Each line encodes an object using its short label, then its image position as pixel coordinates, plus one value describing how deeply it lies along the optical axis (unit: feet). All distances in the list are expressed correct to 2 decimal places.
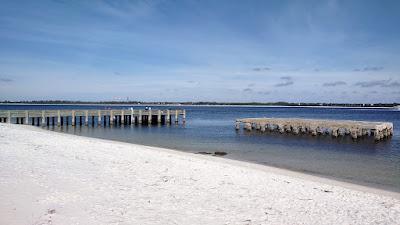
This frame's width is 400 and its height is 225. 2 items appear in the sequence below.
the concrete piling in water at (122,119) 147.25
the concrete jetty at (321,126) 99.55
